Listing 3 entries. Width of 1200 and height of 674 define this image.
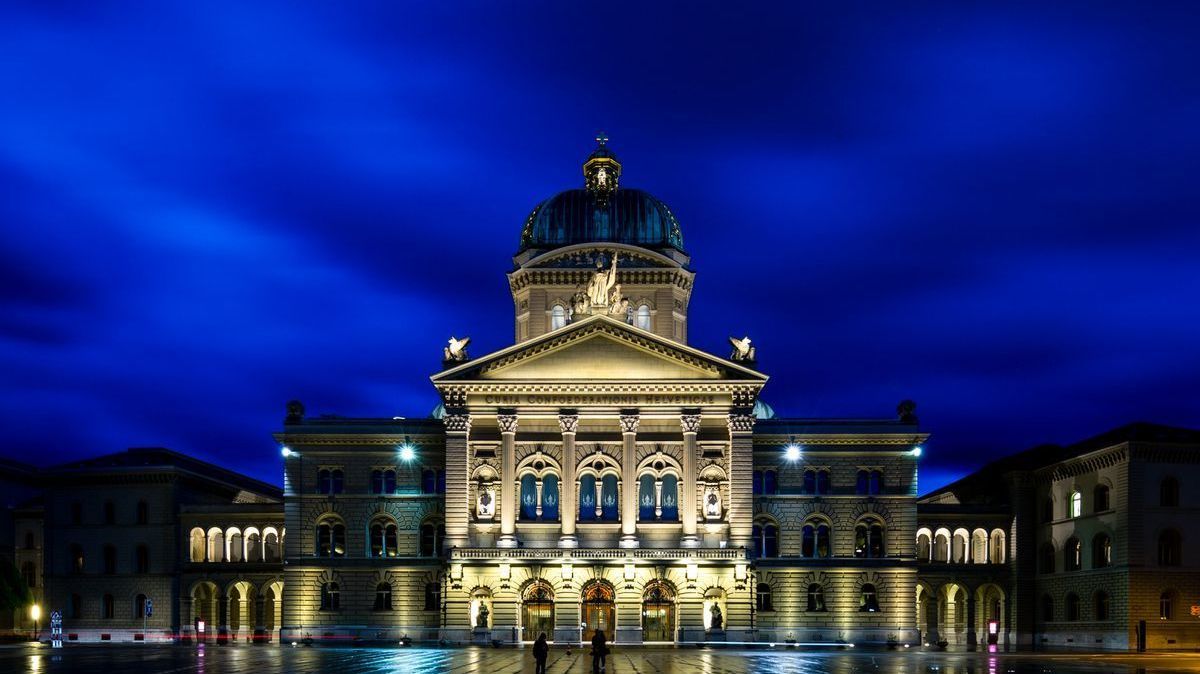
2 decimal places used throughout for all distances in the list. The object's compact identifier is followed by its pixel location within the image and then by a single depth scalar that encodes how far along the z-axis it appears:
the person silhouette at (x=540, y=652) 55.69
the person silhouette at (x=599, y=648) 58.50
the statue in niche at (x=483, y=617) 94.37
